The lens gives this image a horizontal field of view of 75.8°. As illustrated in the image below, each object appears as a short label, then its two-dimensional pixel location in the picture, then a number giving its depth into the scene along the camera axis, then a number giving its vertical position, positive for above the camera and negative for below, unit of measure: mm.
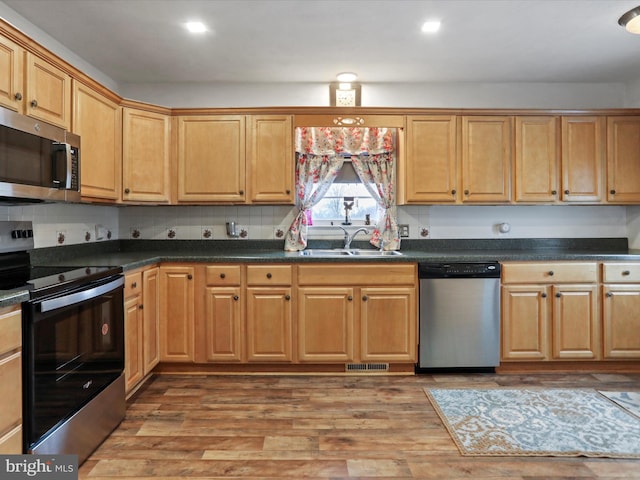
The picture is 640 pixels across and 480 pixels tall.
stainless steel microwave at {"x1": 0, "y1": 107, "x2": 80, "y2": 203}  1861 +405
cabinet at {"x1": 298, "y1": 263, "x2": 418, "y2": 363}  3168 -552
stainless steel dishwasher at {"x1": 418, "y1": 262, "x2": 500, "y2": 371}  3160 -560
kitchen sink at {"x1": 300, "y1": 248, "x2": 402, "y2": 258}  3548 -92
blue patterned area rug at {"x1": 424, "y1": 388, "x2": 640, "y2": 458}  2125 -1055
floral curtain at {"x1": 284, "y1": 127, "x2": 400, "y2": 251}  3719 +689
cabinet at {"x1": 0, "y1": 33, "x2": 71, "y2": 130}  1993 +830
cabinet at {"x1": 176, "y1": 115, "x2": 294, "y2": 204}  3439 +710
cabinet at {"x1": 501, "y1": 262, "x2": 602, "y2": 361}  3197 -543
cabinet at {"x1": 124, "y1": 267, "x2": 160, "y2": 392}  2656 -577
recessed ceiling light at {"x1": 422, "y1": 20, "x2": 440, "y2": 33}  2658 +1421
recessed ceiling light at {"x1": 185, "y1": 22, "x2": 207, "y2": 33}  2674 +1419
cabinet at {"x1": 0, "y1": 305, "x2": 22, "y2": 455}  1555 -534
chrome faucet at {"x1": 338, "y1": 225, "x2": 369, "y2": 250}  3729 +33
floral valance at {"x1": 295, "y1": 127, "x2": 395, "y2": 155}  3723 +919
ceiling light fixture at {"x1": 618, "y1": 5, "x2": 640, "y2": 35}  2516 +1384
